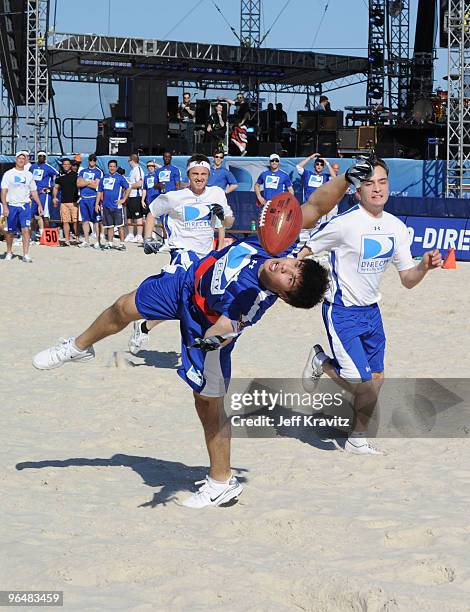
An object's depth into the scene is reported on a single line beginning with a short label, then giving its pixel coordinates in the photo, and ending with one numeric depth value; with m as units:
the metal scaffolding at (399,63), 31.33
